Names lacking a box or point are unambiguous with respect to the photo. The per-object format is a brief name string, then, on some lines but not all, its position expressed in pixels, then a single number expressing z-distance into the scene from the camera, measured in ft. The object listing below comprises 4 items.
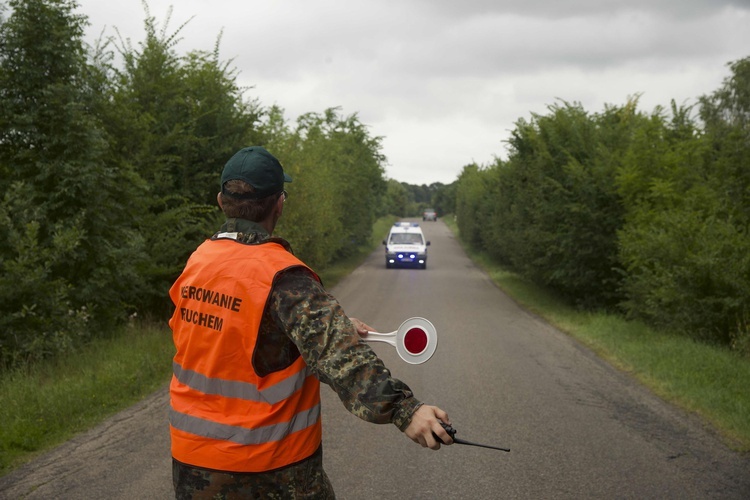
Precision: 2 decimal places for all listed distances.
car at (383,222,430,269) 109.50
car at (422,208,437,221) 358.64
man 7.62
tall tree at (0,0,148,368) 30.50
